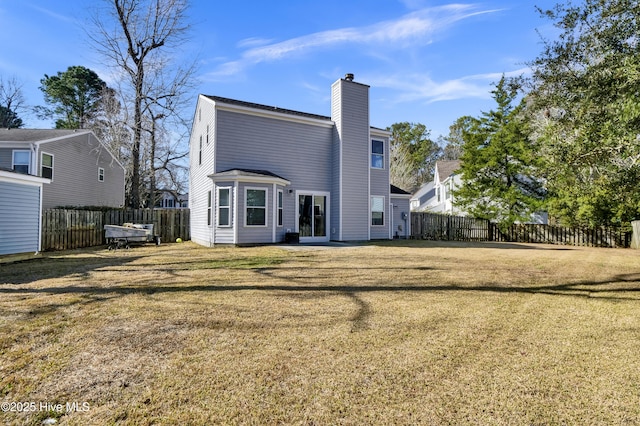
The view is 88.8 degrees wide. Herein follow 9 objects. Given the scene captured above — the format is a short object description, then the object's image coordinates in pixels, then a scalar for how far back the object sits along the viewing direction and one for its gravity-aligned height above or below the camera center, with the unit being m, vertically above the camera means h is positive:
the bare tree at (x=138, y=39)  18.88 +10.86
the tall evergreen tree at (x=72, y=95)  31.62 +12.51
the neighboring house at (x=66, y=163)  16.31 +3.28
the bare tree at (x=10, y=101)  31.94 +12.03
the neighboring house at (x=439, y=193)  29.03 +3.19
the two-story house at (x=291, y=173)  12.73 +2.16
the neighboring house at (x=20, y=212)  9.20 +0.29
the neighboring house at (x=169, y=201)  45.23 +3.03
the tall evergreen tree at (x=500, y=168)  19.11 +3.35
